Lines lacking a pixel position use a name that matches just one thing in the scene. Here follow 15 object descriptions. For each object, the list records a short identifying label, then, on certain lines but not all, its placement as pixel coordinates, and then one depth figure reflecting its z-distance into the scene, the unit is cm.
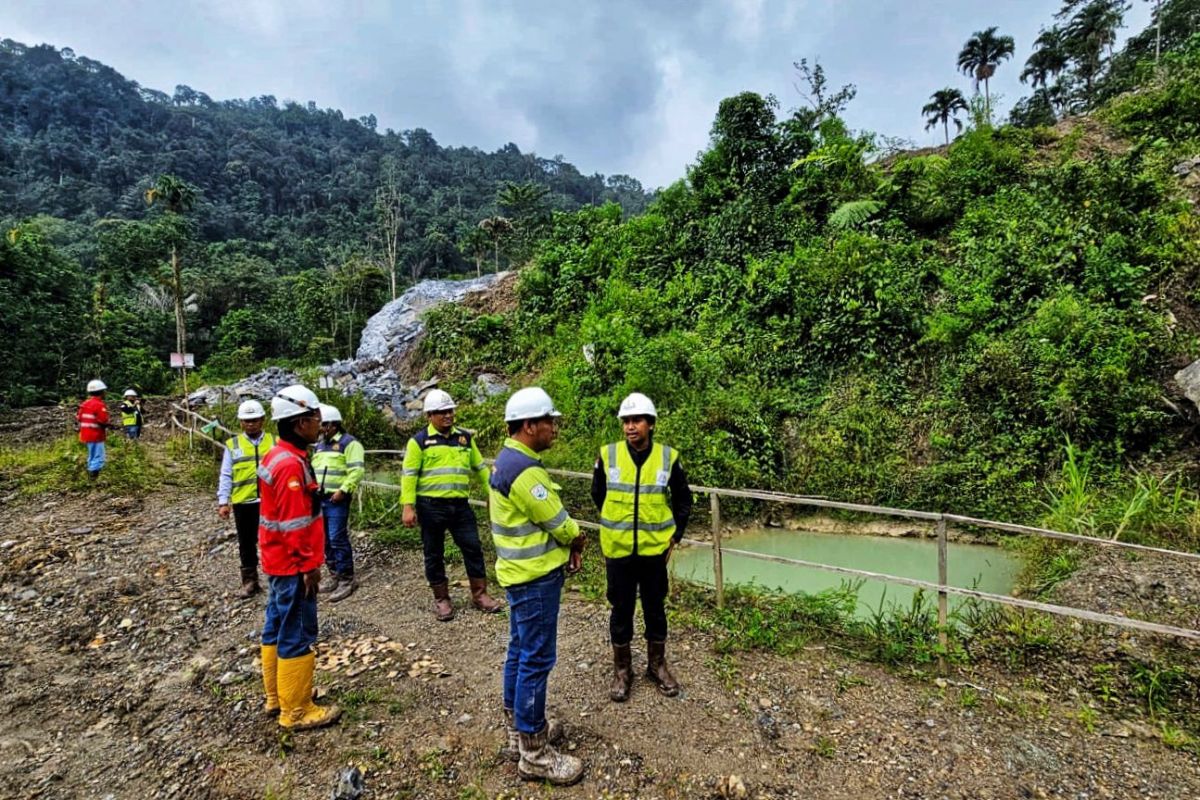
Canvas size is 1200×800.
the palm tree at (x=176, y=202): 2062
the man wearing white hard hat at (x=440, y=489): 413
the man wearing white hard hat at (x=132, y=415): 1197
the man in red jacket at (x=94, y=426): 852
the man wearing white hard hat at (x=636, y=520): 301
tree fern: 1030
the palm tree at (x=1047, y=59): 3181
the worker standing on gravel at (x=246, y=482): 475
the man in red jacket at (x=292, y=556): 286
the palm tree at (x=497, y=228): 3129
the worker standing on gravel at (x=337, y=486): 474
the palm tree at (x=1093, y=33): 2858
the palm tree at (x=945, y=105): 3216
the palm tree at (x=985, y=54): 3216
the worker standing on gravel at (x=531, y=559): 250
